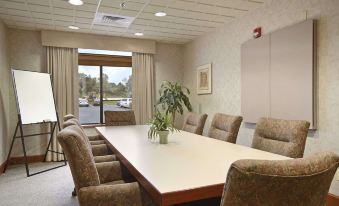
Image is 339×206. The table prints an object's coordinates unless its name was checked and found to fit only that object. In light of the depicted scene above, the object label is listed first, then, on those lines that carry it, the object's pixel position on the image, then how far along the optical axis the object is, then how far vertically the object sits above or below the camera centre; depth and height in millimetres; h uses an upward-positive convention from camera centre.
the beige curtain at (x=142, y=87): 4949 +228
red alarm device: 3261 +900
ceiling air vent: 3564 +1230
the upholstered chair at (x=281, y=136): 1785 -317
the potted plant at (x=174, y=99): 4688 -28
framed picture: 4438 +360
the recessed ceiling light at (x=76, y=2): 2996 +1225
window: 4895 +299
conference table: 1062 -405
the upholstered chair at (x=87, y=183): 1238 -460
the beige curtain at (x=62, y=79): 4367 +359
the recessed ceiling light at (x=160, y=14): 3412 +1228
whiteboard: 3631 +35
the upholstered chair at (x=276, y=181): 696 -253
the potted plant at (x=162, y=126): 2152 -257
